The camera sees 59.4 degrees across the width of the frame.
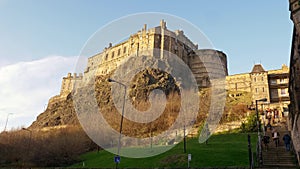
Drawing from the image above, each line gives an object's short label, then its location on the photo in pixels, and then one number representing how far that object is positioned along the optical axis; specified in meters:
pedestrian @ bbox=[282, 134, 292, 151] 18.34
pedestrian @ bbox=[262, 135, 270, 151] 20.63
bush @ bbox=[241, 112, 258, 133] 41.38
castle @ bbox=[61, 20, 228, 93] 89.19
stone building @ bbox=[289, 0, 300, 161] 13.62
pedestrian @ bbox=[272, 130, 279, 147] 20.58
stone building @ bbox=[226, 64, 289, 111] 67.88
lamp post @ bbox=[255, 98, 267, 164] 17.88
